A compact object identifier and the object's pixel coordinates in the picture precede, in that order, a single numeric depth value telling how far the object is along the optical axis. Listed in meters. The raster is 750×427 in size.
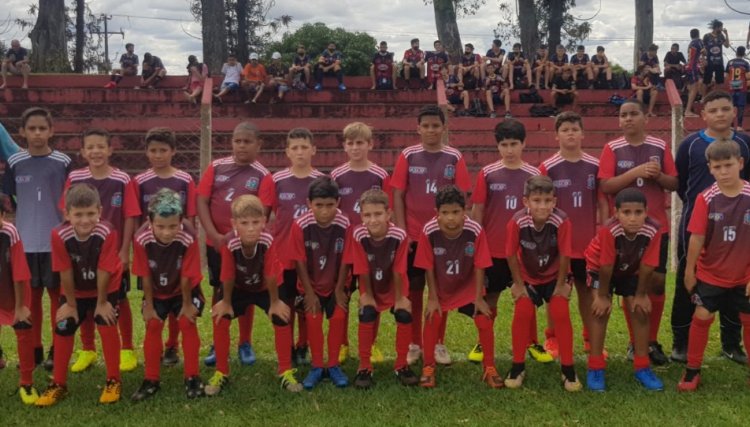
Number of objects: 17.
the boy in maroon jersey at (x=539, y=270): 4.93
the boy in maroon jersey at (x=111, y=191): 5.23
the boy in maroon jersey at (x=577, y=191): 5.30
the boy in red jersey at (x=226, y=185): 5.48
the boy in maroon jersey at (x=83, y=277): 4.71
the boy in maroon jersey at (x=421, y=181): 5.50
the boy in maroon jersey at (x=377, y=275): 5.05
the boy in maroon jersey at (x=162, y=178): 5.38
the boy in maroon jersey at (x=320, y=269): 5.09
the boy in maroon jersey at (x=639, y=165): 5.25
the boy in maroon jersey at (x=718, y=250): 4.79
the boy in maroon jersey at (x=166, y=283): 4.86
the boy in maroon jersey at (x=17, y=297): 4.74
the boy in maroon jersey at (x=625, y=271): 4.85
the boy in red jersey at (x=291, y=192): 5.39
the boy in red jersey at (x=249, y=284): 4.86
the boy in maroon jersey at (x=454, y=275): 5.04
